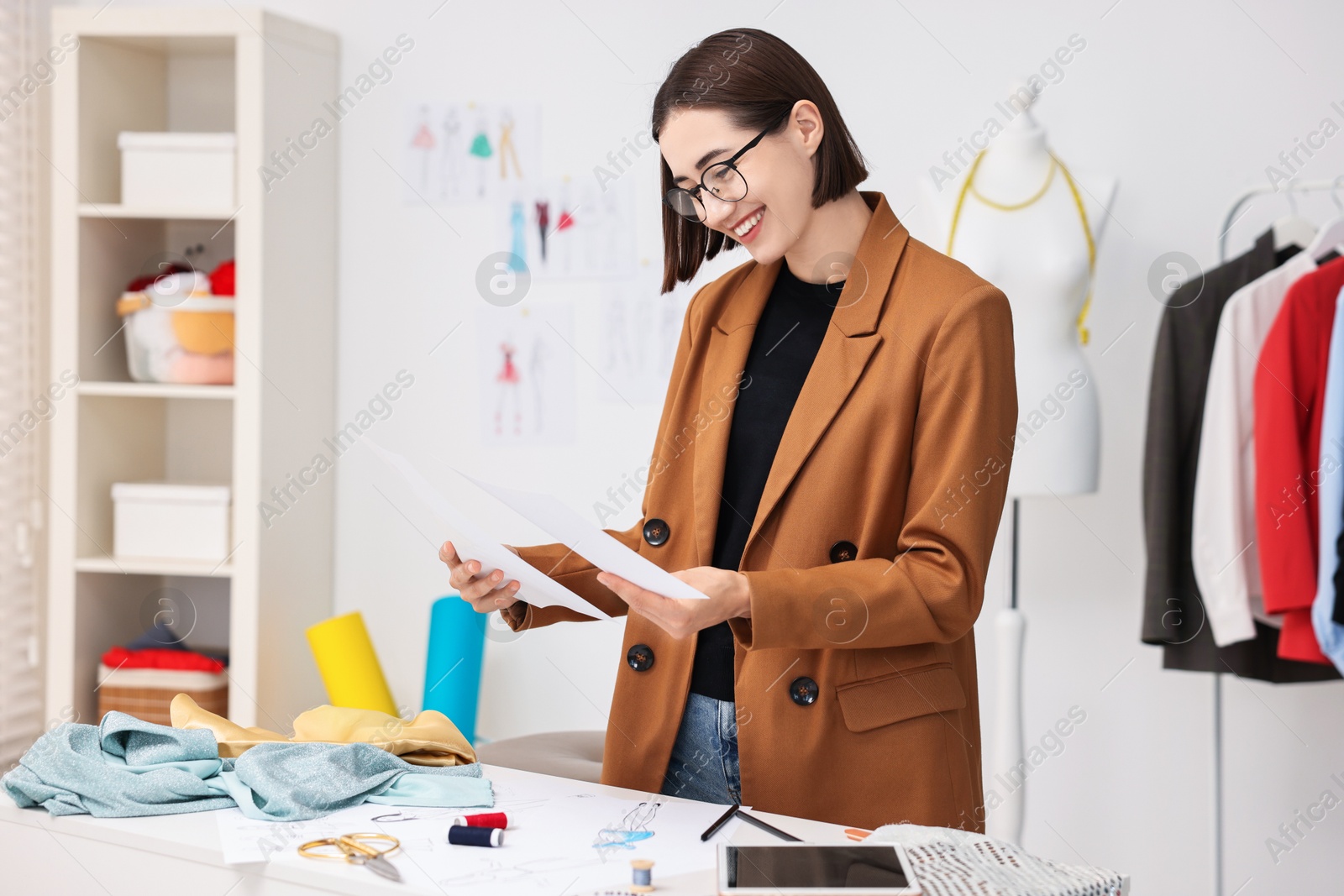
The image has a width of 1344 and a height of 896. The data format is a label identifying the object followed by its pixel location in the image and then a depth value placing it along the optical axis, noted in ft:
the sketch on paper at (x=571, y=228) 9.65
